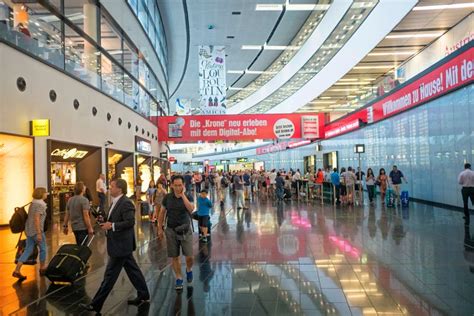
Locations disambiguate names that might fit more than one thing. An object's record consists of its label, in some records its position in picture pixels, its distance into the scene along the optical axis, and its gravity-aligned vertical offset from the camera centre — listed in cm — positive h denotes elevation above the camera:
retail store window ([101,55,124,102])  1684 +389
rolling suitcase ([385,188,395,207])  1652 -148
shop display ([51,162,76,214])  1719 -56
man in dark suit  504 -99
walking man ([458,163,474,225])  1139 -70
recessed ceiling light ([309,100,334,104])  3355 +505
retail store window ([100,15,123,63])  1698 +558
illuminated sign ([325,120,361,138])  2386 +214
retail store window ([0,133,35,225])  1139 -12
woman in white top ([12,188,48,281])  676 -94
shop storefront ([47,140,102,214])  1518 +0
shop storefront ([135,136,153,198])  2200 +35
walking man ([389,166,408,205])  1614 -72
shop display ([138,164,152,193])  2528 -43
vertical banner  2736 +539
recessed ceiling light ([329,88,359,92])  2870 +514
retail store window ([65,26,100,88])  1356 +397
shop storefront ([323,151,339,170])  2917 +27
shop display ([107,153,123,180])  2038 +27
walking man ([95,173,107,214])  1485 -78
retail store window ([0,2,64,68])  1014 +385
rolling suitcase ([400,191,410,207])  1630 -148
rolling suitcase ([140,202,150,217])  1430 -142
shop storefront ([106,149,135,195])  2095 +12
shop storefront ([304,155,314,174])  3573 +12
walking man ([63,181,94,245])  726 -81
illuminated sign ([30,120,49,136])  1099 +113
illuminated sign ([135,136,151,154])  2183 +125
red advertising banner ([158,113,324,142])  2717 +253
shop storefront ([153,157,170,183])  2884 +1
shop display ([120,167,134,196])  2130 -33
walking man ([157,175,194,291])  601 -85
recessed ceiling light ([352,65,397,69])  2295 +536
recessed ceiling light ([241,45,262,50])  3710 +1075
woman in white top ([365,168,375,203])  1820 -101
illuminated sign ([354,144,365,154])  1703 +58
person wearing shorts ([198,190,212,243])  994 -113
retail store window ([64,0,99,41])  1389 +558
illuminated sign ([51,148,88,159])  1448 +60
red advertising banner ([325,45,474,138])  1258 +273
